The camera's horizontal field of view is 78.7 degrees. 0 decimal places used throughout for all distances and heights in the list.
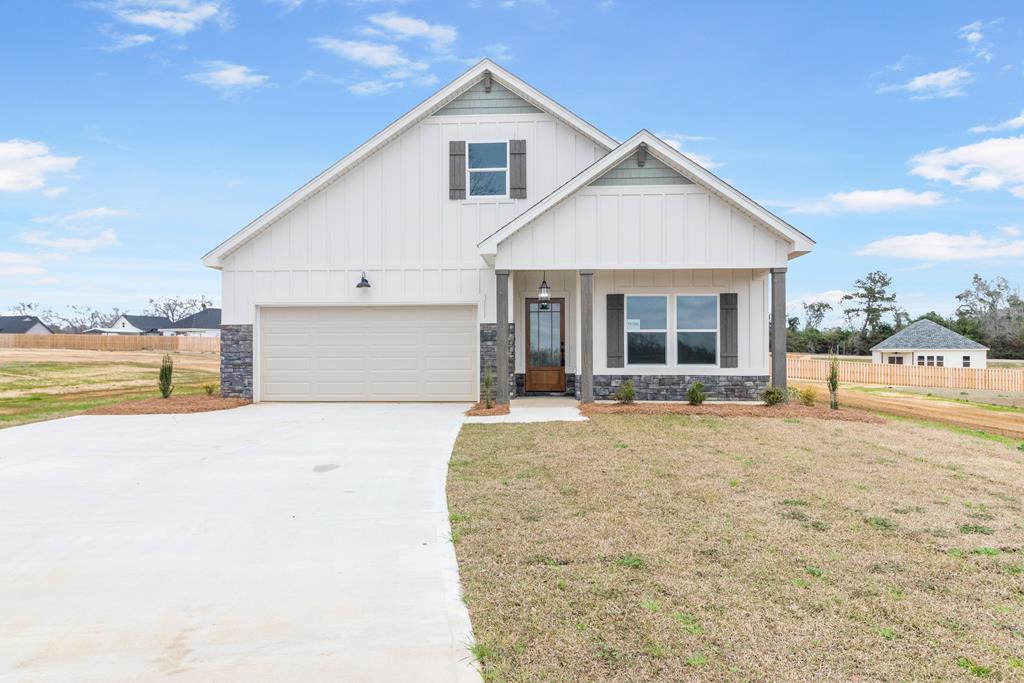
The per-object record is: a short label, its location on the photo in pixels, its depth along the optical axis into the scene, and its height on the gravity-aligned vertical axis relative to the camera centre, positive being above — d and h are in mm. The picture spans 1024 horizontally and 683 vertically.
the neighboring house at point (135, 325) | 80762 +2557
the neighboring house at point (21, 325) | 69769 +2204
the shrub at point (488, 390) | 12648 -931
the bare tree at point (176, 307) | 92312 +5636
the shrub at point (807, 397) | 12820 -1082
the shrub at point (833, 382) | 12930 -789
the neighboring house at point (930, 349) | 37656 -284
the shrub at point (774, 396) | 12430 -1037
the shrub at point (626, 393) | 12609 -986
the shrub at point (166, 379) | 14316 -791
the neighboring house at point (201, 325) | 70438 +2231
